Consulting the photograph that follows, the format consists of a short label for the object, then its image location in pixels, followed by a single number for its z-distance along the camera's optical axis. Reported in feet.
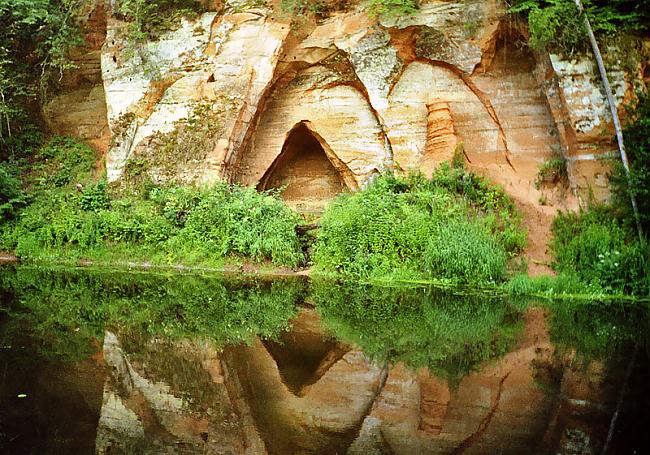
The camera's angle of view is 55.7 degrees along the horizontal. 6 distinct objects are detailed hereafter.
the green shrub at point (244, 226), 47.88
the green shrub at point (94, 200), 55.62
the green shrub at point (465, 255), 39.27
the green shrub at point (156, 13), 58.95
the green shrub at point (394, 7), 51.08
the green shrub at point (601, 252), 35.96
